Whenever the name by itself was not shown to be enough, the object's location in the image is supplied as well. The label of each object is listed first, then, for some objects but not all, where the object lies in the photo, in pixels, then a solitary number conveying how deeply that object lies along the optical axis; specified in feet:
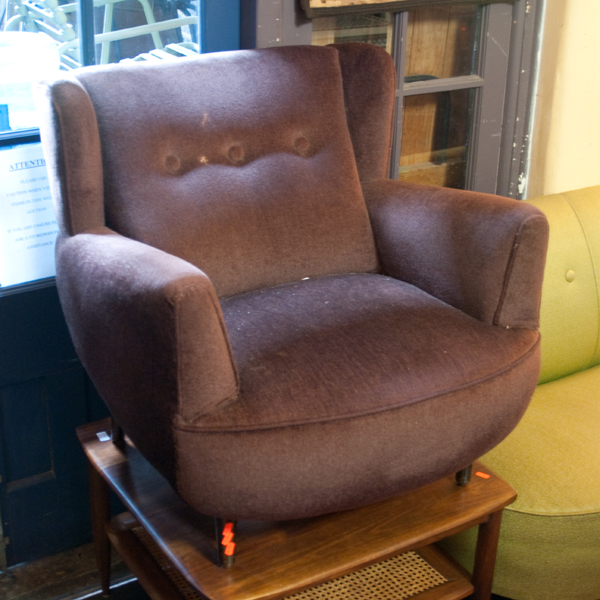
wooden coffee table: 3.32
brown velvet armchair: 2.98
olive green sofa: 4.00
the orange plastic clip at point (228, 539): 3.25
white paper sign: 4.46
